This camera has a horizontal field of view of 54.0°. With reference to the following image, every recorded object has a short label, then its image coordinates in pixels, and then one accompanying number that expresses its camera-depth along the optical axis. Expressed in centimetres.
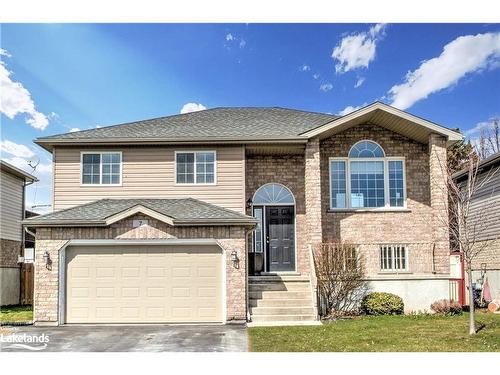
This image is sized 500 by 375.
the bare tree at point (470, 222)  1029
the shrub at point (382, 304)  1302
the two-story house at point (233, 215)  1244
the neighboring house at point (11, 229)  1805
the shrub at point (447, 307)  1313
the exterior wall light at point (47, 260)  1241
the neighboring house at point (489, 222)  1664
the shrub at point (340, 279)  1324
